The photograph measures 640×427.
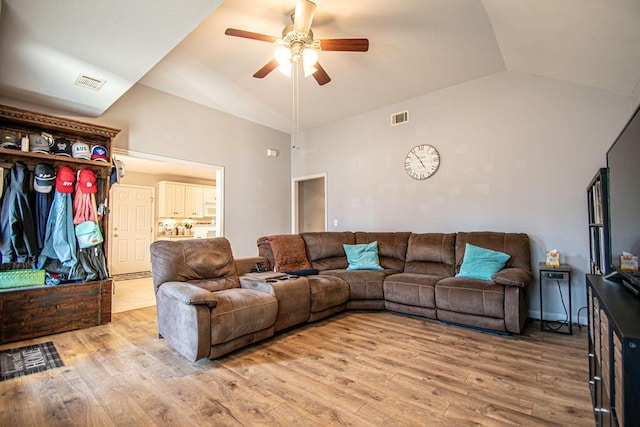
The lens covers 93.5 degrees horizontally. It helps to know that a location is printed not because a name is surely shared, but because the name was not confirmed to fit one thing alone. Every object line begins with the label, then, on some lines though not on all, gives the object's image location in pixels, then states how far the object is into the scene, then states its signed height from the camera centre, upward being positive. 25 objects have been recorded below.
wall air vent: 4.67 +1.60
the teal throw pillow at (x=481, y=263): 3.33 -0.50
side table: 3.01 -0.59
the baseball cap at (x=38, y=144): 3.12 +0.84
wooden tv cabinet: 0.93 -0.52
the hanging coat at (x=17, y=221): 2.94 +0.03
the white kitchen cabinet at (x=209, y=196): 8.18 +0.72
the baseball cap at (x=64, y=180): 3.24 +0.47
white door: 6.66 -0.12
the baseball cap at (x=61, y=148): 3.32 +0.84
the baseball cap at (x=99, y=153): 3.51 +0.82
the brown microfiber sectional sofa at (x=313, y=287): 2.48 -0.69
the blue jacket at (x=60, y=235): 3.19 -0.13
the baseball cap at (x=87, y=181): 3.38 +0.48
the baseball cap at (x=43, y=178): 3.13 +0.48
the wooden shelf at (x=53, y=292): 2.92 -0.71
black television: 1.54 +0.11
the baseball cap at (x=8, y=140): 2.99 +0.84
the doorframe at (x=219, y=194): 4.73 +0.46
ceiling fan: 2.52 +1.58
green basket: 2.95 -0.55
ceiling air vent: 2.85 +1.37
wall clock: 4.36 +0.86
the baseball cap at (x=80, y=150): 3.40 +0.83
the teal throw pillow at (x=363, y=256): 4.21 -0.52
